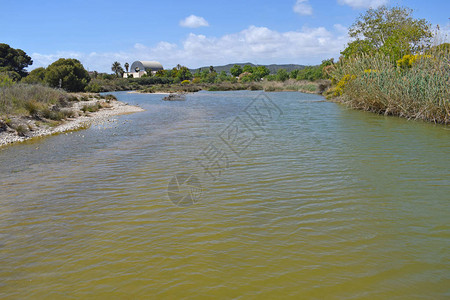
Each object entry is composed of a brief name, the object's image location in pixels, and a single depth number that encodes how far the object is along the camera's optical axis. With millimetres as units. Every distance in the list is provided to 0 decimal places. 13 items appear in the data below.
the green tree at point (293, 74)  79362
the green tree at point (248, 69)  115025
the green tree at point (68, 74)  38344
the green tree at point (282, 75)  76631
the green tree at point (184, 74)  99794
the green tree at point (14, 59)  50094
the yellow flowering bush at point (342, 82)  21530
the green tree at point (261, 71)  101694
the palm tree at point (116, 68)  110188
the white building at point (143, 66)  131875
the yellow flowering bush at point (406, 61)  19778
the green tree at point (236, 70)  117312
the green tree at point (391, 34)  28078
